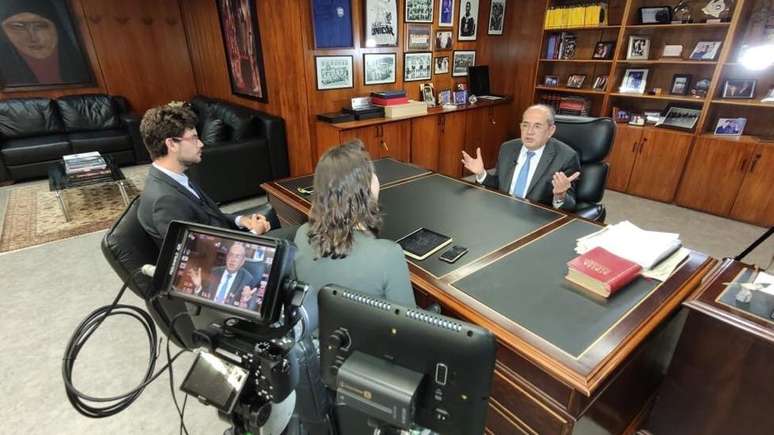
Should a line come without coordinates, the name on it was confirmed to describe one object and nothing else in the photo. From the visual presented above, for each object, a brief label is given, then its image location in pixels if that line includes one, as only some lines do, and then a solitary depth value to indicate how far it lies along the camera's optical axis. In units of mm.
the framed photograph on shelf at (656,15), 3580
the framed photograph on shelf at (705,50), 3436
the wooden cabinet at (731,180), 3252
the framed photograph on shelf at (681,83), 3717
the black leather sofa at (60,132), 4387
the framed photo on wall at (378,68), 3920
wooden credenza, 3672
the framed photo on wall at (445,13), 4230
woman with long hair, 1131
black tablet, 1479
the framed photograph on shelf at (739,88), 3352
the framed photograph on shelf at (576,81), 4429
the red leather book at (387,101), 3853
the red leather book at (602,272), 1202
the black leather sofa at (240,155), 3607
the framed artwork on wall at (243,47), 3908
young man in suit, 1522
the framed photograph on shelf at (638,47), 3844
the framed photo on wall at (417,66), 4207
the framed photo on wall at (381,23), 3705
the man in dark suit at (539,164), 2172
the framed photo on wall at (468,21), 4438
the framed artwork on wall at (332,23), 3416
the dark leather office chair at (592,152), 2395
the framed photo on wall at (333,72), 3625
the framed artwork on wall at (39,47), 4637
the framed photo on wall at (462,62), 4652
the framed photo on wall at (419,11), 3971
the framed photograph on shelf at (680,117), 3643
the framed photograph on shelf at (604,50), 4074
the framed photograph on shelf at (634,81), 3943
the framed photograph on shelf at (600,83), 4191
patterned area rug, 3294
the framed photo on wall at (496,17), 4672
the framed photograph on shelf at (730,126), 3498
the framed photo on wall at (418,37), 4086
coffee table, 3403
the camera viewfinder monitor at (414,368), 631
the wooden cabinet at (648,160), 3686
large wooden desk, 1014
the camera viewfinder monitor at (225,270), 756
